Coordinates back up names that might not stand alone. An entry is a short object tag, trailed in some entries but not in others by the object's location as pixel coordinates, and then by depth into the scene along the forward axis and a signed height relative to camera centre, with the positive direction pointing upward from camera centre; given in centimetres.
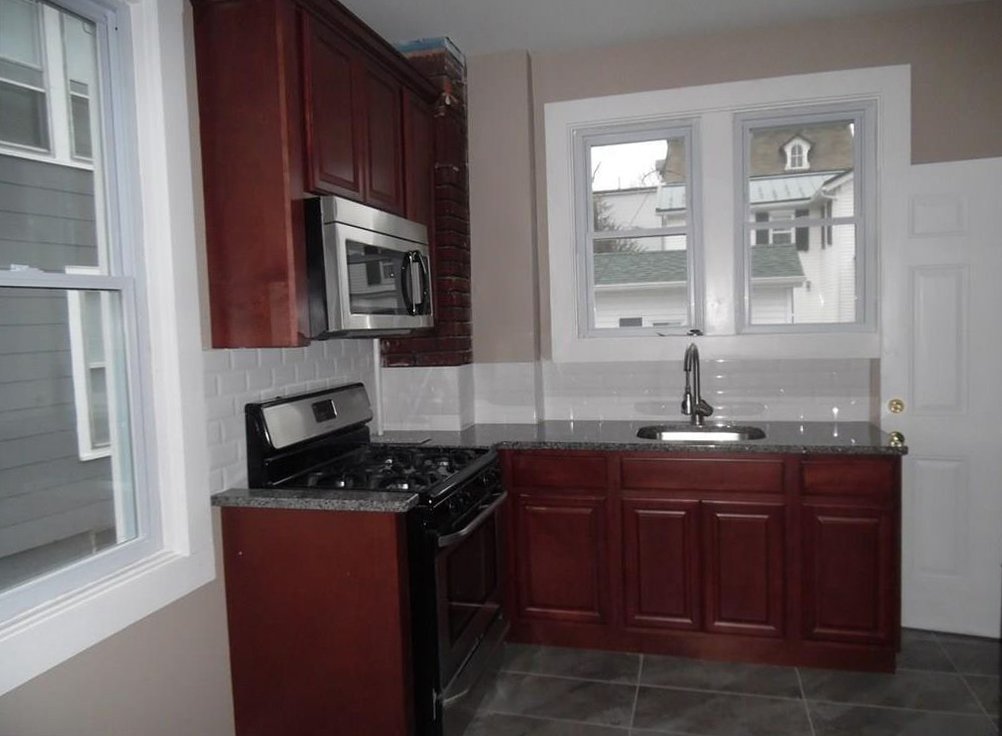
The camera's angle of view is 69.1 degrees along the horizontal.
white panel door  301 -31
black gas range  216 -60
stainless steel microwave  225 +19
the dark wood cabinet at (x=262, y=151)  216 +55
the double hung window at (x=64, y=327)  172 +3
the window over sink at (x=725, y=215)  321 +47
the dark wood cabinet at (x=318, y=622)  210 -87
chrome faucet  324 -33
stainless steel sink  320 -51
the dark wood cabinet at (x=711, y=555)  274 -93
